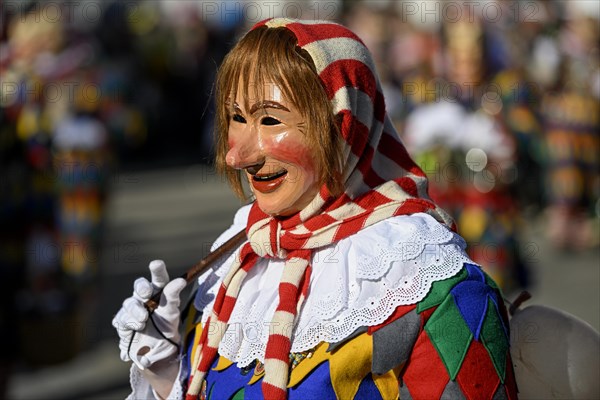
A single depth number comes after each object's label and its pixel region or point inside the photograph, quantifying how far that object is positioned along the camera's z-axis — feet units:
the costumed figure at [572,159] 28.76
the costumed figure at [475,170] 17.24
